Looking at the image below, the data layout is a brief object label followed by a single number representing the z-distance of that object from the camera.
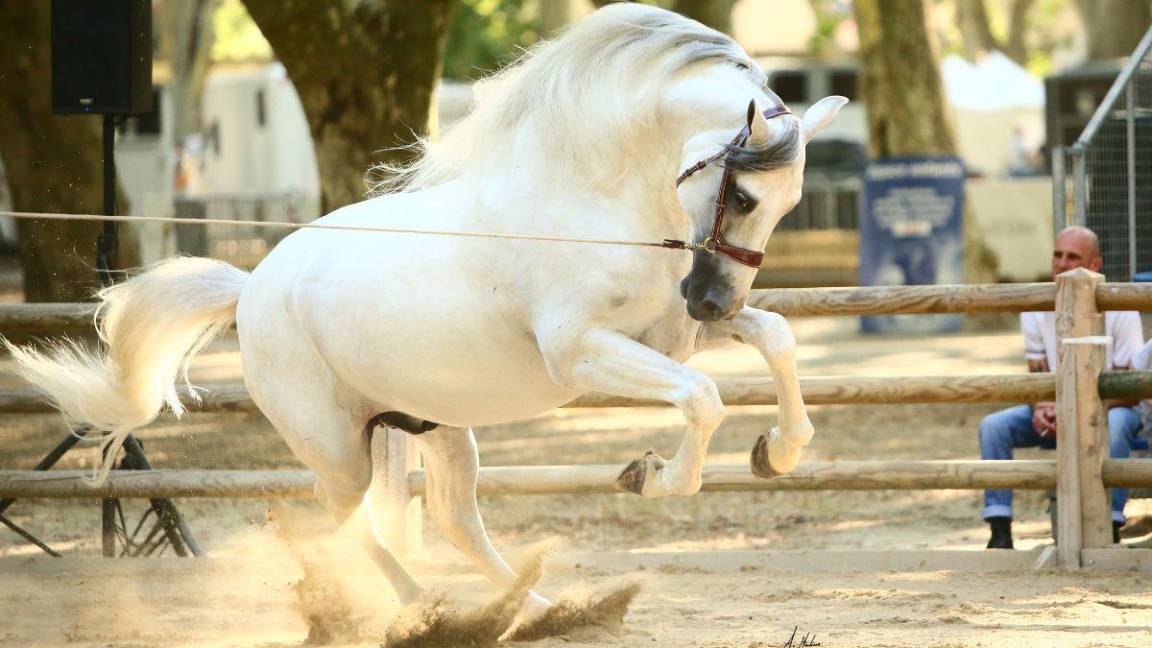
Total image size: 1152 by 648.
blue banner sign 30.66
